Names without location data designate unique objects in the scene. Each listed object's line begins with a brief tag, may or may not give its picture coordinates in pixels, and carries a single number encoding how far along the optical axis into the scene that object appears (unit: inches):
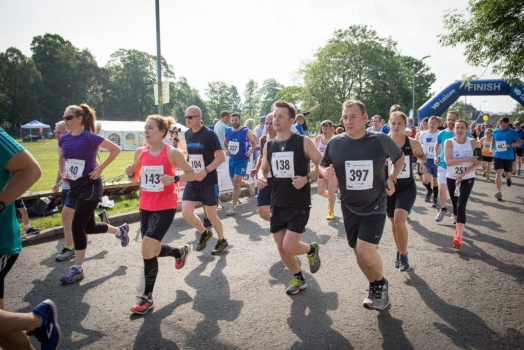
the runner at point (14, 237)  86.7
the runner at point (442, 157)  272.2
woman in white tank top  215.6
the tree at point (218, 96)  3917.3
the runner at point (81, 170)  177.0
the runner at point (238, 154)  336.5
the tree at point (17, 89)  2367.4
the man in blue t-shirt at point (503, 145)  408.2
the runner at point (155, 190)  146.2
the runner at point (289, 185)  152.9
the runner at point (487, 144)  498.6
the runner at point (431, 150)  362.9
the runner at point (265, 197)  195.2
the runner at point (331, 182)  280.9
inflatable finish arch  762.8
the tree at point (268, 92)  4151.1
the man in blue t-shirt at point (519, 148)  611.2
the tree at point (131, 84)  2965.1
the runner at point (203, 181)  213.2
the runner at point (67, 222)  195.9
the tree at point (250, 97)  4391.5
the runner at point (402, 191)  178.4
